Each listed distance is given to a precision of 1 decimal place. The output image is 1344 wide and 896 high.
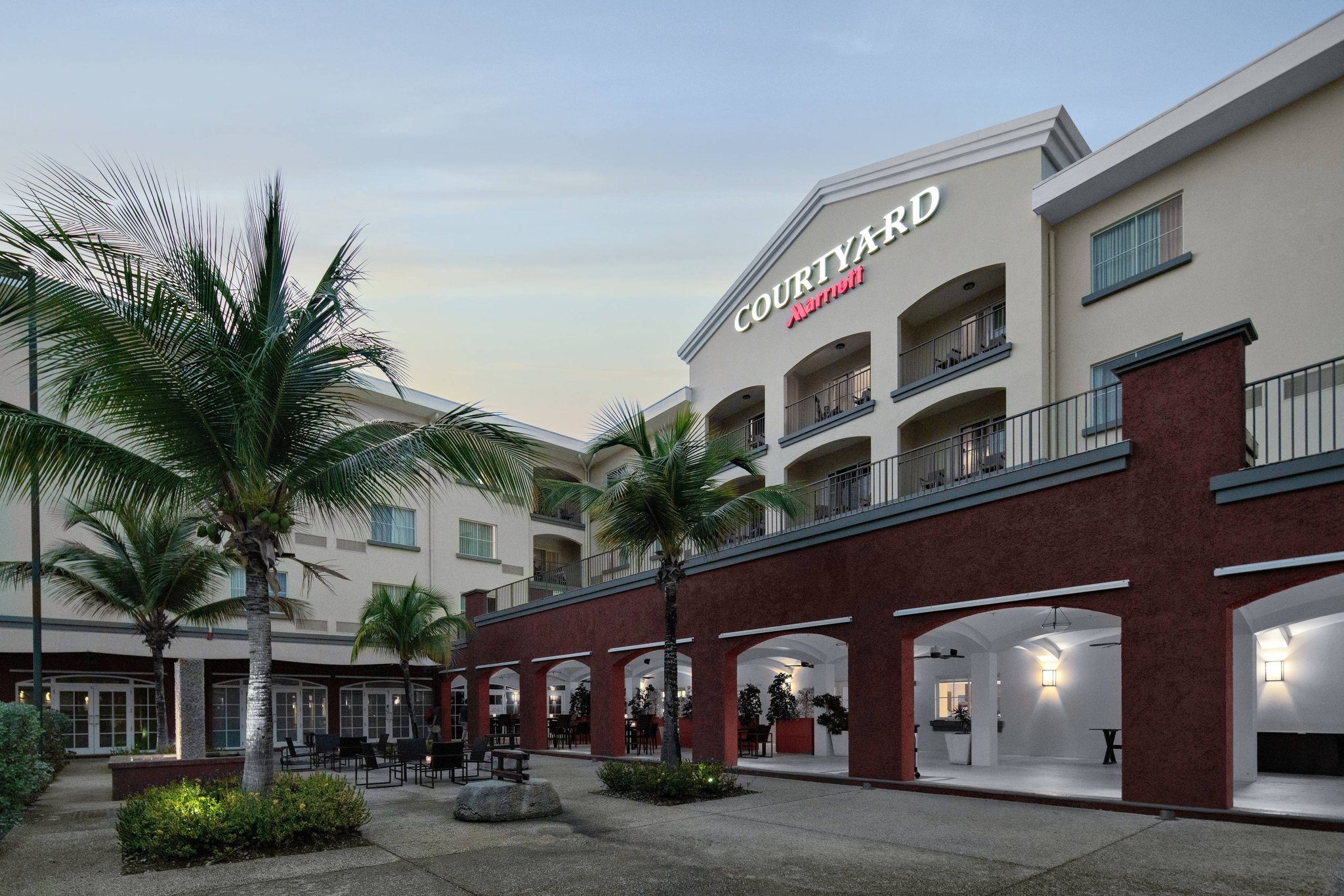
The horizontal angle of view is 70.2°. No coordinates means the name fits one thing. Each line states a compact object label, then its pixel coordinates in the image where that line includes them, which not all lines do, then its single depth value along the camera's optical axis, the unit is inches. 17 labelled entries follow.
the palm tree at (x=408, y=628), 1040.8
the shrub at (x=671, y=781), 578.2
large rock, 516.1
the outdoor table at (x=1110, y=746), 738.2
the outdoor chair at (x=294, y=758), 844.6
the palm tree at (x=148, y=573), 813.2
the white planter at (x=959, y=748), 738.2
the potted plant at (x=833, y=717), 864.3
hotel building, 470.0
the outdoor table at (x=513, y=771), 610.6
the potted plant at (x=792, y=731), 952.9
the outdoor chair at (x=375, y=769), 729.6
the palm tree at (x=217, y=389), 418.0
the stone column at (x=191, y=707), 675.4
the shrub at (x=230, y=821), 405.1
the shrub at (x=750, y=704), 948.0
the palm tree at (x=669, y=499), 625.0
